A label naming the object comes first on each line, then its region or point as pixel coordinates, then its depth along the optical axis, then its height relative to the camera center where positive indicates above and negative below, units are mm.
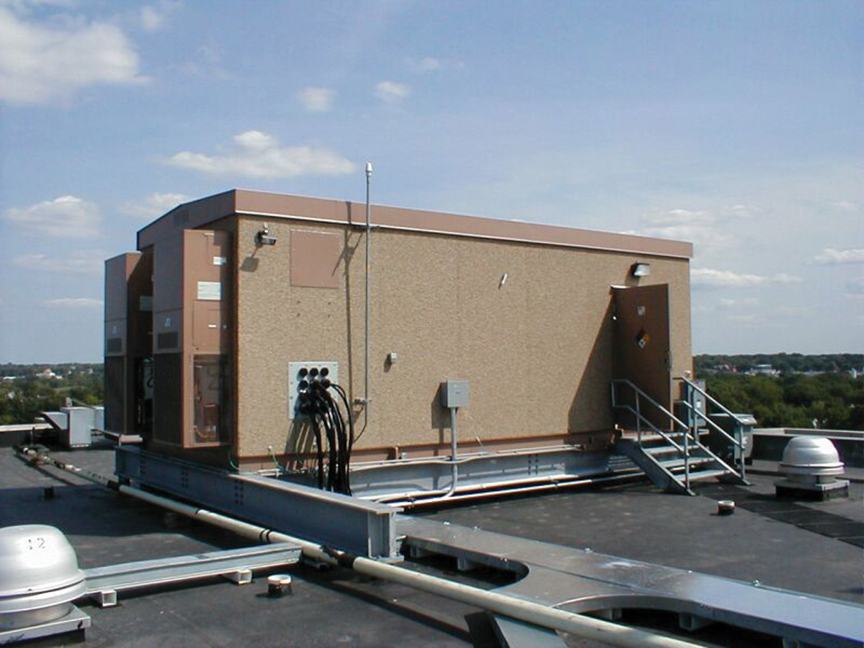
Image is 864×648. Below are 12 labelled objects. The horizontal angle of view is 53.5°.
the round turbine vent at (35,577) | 4559 -1194
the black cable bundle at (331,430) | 8391 -741
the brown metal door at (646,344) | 10641 +101
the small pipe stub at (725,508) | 8664 -1592
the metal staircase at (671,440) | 10383 -1151
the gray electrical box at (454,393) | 9555 -442
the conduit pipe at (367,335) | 9047 +208
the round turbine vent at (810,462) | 9422 -1247
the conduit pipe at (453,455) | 9469 -1127
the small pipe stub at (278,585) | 5562 -1497
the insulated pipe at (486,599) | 4043 -1379
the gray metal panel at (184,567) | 5477 -1434
